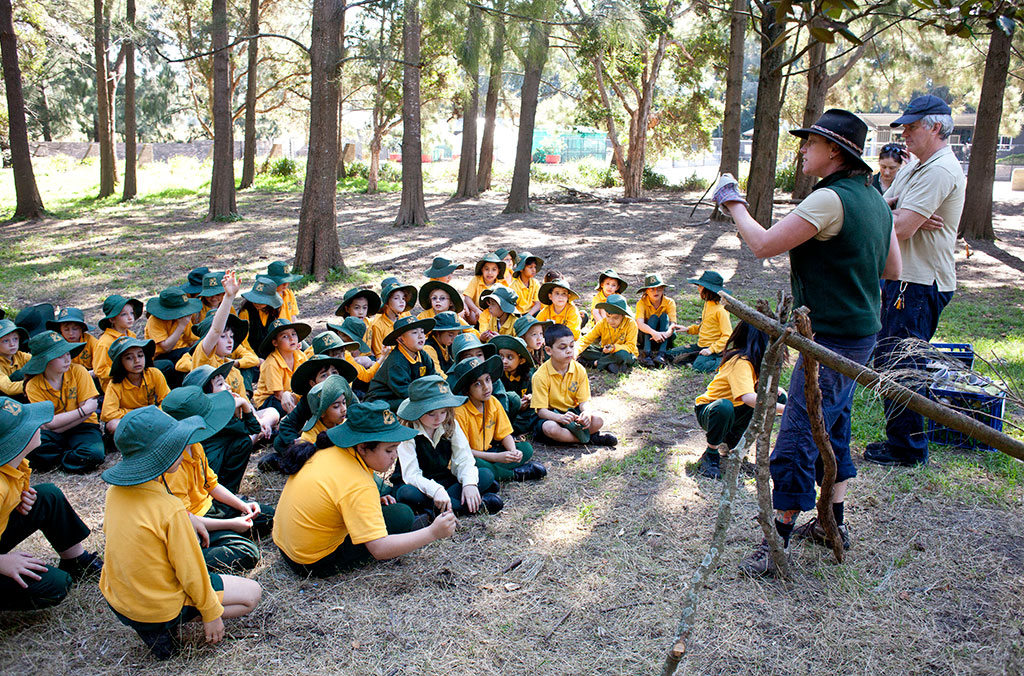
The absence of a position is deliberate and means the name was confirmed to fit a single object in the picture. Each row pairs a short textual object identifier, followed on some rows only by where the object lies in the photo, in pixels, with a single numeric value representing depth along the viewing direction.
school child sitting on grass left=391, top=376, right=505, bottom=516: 3.87
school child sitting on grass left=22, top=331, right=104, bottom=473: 4.64
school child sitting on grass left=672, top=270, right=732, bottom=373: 6.33
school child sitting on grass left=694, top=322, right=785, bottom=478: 4.14
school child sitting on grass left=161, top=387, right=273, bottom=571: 3.38
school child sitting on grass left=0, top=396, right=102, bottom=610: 2.95
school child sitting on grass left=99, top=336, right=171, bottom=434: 4.68
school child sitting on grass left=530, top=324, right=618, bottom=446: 4.89
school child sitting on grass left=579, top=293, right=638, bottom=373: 6.45
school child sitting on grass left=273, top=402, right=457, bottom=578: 3.20
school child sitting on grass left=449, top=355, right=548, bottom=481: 4.29
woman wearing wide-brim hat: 2.84
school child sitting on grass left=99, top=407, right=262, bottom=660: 2.69
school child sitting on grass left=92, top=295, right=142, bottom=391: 5.30
